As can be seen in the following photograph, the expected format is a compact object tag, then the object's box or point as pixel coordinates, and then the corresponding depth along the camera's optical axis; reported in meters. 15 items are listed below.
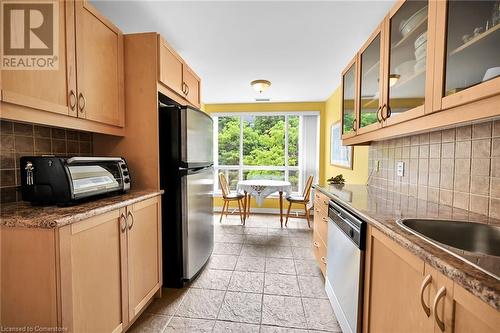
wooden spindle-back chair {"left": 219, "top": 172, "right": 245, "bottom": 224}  4.04
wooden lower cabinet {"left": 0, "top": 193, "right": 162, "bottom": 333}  0.97
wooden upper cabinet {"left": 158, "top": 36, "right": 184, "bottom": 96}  1.78
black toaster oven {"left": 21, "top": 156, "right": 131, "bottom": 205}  1.17
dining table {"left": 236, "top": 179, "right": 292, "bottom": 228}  3.80
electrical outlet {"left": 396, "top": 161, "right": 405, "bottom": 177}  1.81
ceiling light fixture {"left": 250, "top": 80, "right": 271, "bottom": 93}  3.01
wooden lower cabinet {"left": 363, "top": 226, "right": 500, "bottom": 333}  0.57
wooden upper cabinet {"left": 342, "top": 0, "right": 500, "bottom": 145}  0.89
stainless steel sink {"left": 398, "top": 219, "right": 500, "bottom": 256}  0.97
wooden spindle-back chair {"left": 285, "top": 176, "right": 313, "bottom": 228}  3.80
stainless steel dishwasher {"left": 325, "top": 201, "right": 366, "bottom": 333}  1.26
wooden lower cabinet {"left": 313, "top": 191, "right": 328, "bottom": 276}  2.02
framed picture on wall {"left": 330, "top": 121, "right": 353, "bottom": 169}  3.25
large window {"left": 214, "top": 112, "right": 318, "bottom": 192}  4.86
